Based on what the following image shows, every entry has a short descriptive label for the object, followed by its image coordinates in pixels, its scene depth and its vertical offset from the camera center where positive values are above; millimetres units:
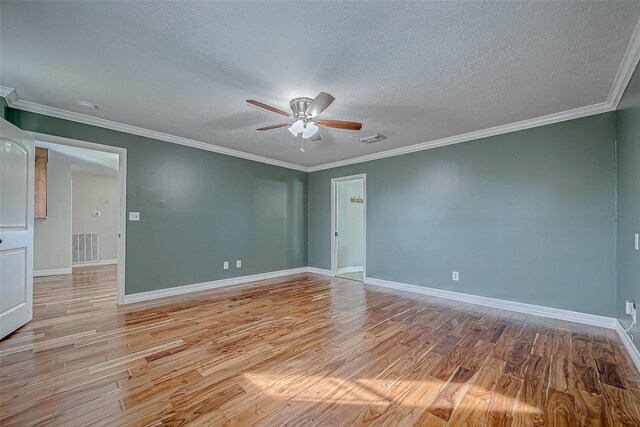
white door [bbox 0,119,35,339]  2479 -108
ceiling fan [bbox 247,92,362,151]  2629 +973
